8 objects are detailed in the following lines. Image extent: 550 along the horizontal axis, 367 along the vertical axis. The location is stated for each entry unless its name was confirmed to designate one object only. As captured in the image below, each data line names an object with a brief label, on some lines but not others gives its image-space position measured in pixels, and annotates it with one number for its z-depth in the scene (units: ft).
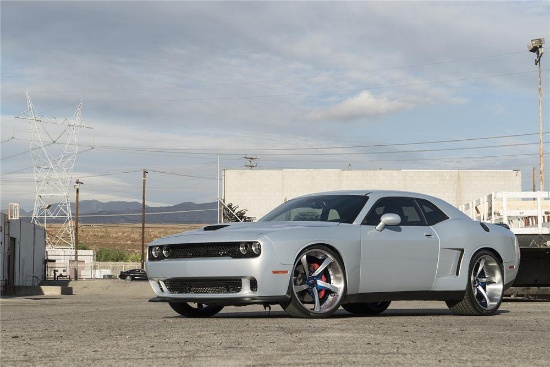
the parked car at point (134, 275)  250.57
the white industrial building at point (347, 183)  305.73
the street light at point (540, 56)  152.76
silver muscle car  30.71
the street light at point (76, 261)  249.98
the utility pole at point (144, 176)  261.32
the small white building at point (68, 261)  272.51
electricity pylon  288.57
